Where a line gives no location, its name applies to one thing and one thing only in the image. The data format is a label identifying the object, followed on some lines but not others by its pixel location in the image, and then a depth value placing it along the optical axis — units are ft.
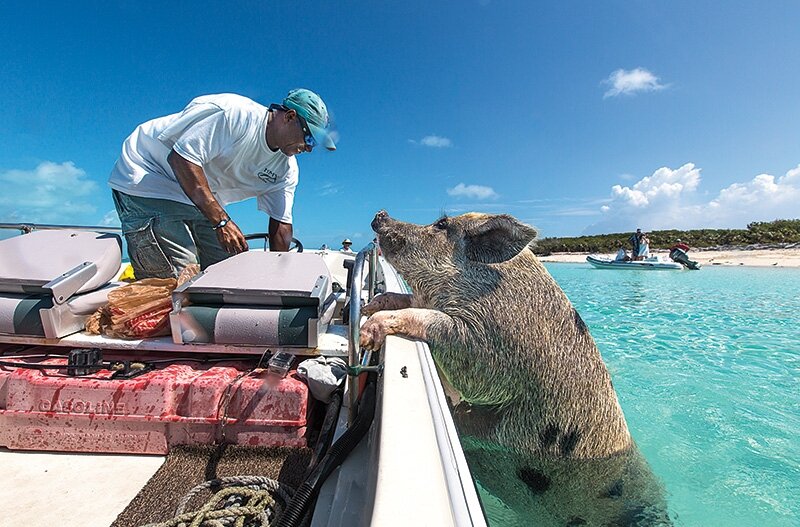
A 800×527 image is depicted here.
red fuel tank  5.38
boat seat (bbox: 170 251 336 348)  6.21
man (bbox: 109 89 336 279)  8.23
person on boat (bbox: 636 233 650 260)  78.28
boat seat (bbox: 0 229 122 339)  6.24
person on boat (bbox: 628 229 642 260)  79.01
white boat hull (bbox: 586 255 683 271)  73.67
